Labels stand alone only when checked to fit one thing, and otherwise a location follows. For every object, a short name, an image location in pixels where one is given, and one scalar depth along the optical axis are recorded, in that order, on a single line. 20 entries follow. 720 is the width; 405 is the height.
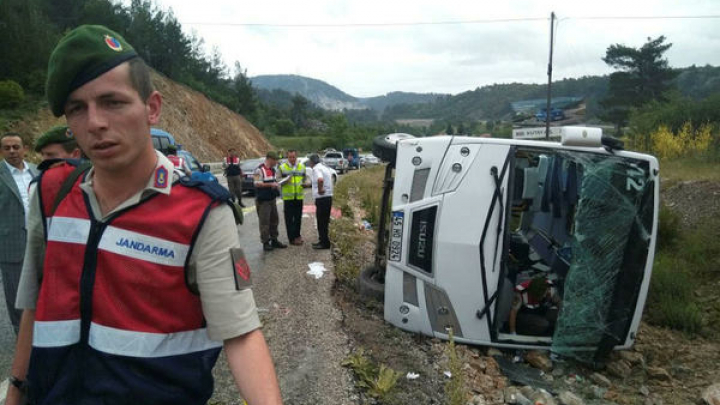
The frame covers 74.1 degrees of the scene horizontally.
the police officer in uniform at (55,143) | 3.25
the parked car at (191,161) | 11.40
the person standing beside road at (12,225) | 3.67
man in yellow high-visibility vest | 8.50
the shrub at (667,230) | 9.44
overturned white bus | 4.38
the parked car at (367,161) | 45.78
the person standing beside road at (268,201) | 8.25
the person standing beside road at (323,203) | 8.29
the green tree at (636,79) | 47.16
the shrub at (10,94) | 24.00
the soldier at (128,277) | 1.10
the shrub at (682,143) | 16.89
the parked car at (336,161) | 32.44
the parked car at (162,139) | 12.05
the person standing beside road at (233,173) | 13.07
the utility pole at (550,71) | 18.68
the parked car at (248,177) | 16.44
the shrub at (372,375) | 3.54
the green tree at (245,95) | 67.65
